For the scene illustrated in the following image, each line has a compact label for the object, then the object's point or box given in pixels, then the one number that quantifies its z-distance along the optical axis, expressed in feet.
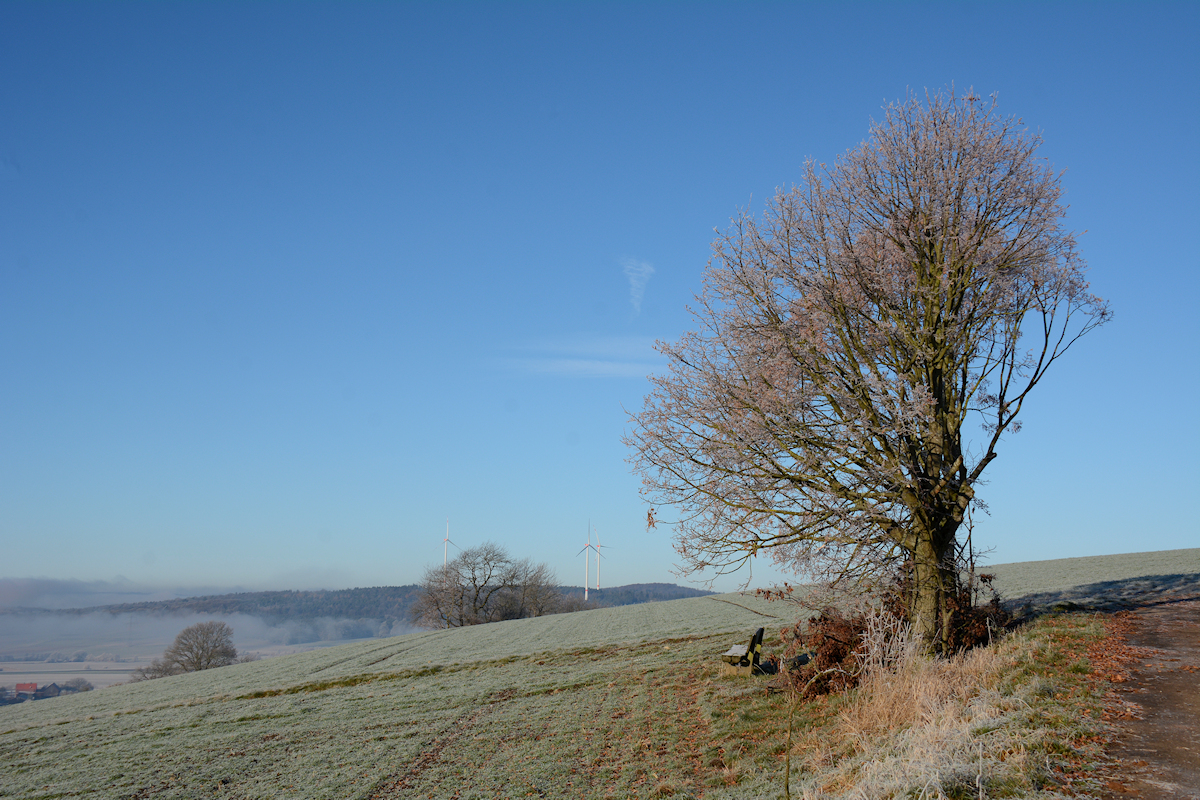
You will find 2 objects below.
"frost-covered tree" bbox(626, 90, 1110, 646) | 40.83
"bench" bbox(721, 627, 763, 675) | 51.52
